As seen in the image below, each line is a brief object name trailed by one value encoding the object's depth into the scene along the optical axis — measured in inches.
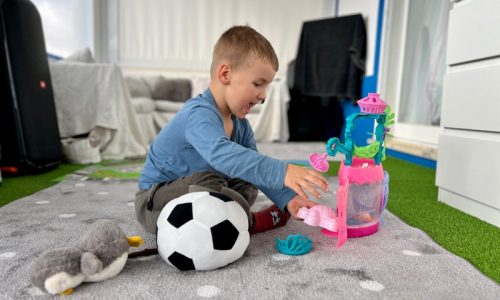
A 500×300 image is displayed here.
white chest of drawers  45.8
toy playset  35.4
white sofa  156.6
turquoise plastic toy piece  35.1
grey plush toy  26.0
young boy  32.3
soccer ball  29.9
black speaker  70.7
